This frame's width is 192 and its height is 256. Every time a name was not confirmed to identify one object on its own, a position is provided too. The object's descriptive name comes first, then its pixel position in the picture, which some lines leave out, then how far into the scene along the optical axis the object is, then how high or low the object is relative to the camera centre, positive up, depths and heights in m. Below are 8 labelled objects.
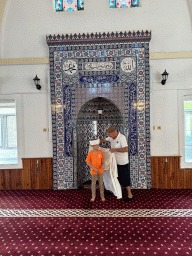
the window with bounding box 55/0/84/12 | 4.47 +2.86
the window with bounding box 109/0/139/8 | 4.41 +2.85
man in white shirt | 3.61 -0.58
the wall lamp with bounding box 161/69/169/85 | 4.17 +1.08
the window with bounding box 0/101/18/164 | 4.82 -0.23
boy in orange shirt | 3.56 -0.70
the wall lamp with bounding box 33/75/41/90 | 4.35 +1.03
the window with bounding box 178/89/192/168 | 4.40 +0.08
